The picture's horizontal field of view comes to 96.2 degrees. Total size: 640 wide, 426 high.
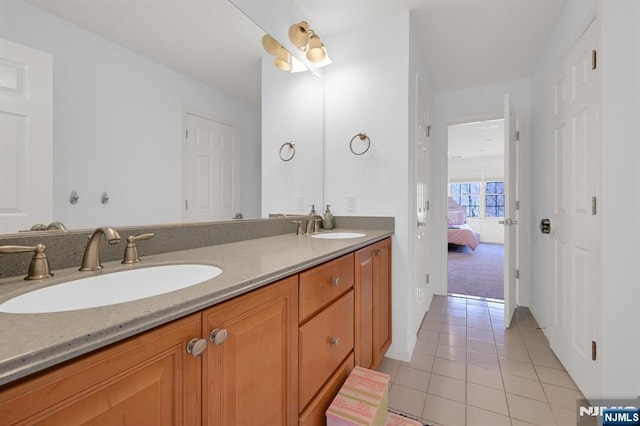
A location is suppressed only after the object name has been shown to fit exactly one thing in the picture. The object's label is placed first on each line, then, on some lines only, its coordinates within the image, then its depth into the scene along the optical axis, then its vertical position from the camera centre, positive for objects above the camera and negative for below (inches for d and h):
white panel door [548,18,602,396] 56.4 -0.5
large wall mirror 33.1 +17.6
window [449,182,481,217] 320.2 +19.5
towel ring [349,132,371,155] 82.8 +21.5
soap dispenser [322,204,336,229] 85.3 -2.5
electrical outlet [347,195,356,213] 85.7 +2.9
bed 245.4 -20.2
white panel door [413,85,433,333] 90.9 +2.3
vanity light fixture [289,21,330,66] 74.3 +46.1
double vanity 16.4 -9.8
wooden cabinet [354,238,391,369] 57.6 -20.7
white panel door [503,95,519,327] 94.7 -0.4
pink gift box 40.8 -29.0
